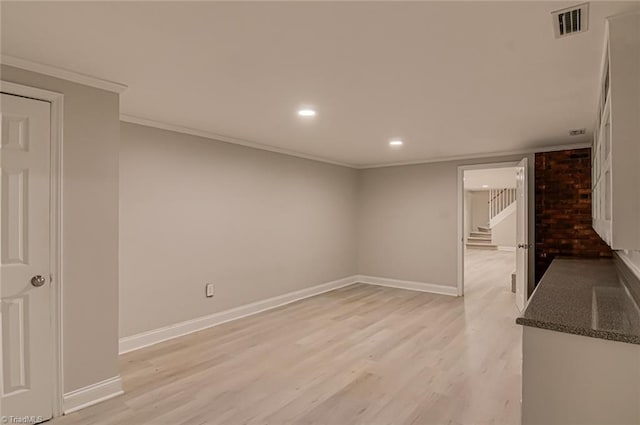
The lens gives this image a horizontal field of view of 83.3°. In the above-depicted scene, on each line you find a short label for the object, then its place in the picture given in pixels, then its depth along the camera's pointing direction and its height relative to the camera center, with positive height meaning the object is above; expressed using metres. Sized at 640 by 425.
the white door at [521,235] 4.60 -0.33
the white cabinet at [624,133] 1.57 +0.34
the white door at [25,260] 2.19 -0.30
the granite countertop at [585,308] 1.53 -0.51
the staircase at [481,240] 13.34 -1.13
